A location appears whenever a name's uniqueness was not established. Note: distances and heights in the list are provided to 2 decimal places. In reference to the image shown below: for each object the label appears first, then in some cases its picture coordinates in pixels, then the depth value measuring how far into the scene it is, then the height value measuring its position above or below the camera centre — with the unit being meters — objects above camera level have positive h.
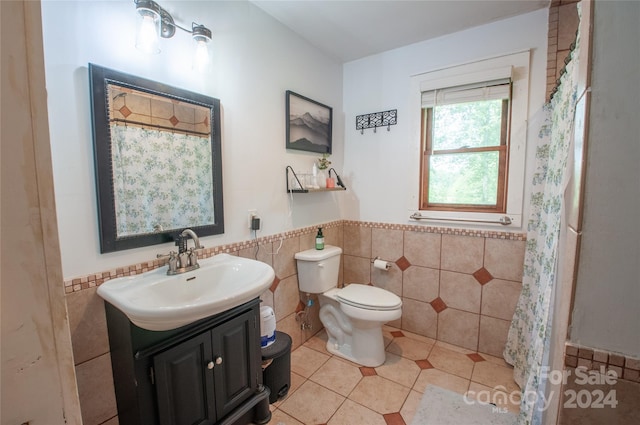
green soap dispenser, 2.24 -0.41
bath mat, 1.53 -1.28
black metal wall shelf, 2.08 +0.03
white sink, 0.94 -0.41
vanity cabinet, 1.06 -0.76
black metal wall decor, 2.38 +0.62
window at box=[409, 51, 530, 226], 1.93 +0.37
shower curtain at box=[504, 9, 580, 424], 1.11 -0.34
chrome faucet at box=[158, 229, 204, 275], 1.28 -0.31
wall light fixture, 1.17 +0.75
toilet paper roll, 2.38 -0.65
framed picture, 2.08 +0.54
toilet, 1.92 -0.84
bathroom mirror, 1.14 +0.15
